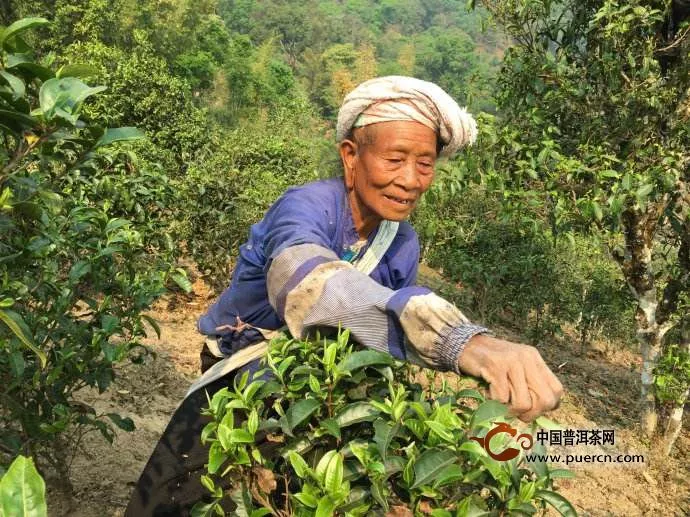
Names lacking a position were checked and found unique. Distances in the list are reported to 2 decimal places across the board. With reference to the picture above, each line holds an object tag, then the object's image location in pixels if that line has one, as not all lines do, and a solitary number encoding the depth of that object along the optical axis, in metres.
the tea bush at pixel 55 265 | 1.06
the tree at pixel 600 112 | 3.99
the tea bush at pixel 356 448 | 1.00
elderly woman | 1.07
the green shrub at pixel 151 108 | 9.54
